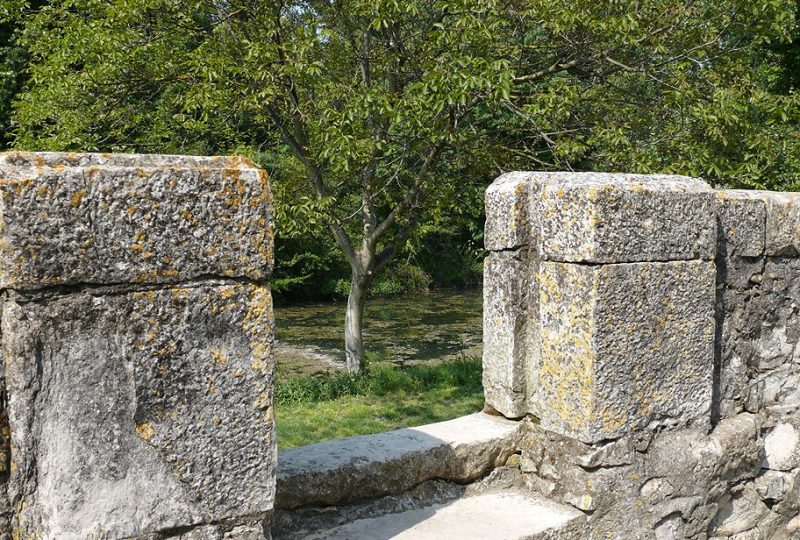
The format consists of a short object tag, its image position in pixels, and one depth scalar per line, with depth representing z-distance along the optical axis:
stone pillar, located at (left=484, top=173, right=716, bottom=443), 2.79
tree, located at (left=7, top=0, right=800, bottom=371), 7.42
